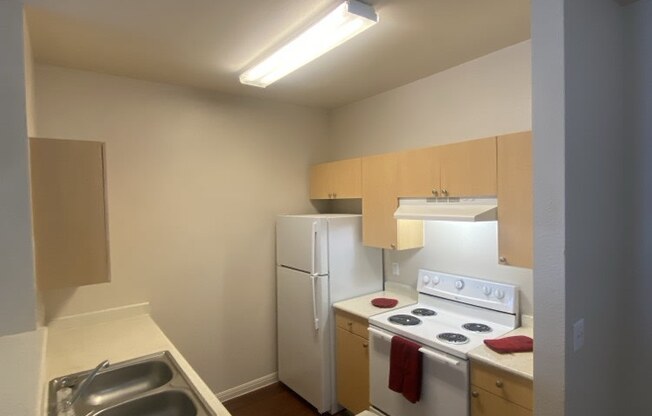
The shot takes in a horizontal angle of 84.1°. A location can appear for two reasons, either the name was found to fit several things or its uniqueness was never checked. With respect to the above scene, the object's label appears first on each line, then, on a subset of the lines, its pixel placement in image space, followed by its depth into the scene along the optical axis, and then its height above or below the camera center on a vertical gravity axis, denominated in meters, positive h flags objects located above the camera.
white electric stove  2.12 -0.88
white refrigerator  2.98 -0.76
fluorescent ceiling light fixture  1.78 +0.91
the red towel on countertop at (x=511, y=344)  1.99 -0.84
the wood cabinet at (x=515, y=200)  1.98 -0.03
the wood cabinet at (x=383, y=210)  2.78 -0.10
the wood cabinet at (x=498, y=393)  1.80 -1.03
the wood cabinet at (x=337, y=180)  3.14 +0.17
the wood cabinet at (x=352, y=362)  2.75 -1.29
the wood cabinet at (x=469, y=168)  2.15 +0.17
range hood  2.14 -0.09
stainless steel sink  1.58 -0.90
